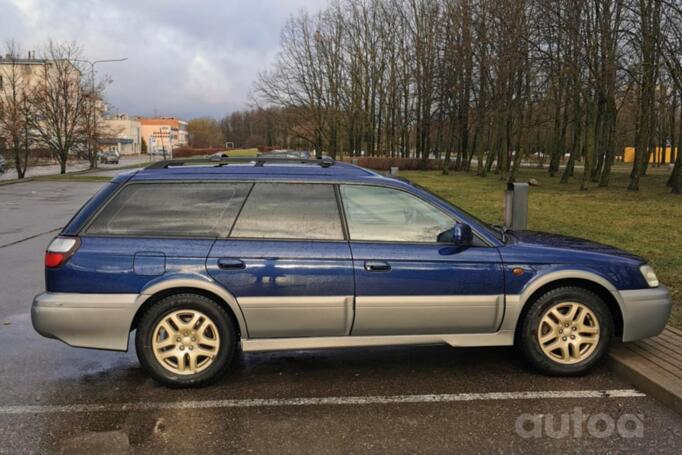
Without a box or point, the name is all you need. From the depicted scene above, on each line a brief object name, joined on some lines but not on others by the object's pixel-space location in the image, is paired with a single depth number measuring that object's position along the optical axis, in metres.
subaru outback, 4.08
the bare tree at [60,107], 35.78
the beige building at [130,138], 108.97
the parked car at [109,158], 66.38
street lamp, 38.23
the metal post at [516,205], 7.55
